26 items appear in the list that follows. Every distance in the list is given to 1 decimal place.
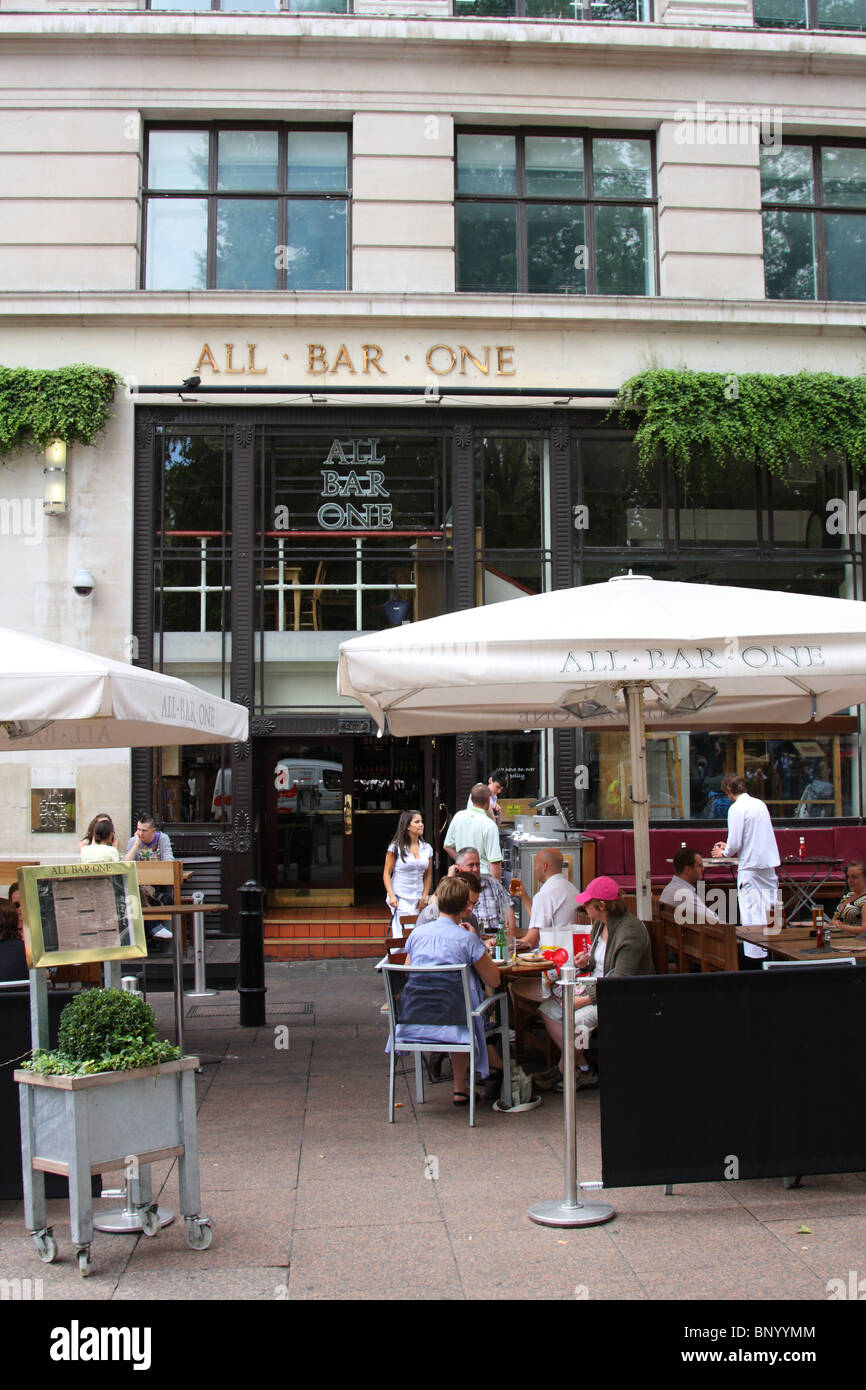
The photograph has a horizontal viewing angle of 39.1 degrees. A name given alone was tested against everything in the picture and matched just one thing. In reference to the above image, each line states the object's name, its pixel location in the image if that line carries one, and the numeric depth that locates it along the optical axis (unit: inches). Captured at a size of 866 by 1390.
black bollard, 394.9
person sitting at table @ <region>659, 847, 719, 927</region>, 356.2
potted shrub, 193.8
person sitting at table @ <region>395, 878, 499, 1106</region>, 284.0
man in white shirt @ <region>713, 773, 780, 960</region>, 425.7
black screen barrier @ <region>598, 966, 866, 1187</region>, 212.1
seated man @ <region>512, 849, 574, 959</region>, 336.2
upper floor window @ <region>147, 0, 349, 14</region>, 587.2
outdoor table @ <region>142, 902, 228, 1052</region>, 328.2
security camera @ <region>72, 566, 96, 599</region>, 549.3
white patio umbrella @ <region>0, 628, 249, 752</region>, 254.8
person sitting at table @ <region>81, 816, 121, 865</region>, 424.2
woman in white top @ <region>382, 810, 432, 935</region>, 432.8
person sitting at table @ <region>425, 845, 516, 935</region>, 370.9
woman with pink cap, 282.2
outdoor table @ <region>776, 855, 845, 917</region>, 500.7
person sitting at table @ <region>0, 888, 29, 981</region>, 270.4
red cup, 267.7
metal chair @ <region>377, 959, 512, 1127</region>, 279.7
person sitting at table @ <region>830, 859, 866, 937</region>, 366.3
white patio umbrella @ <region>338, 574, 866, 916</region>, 241.1
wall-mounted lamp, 552.4
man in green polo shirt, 439.8
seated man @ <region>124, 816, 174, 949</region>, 480.7
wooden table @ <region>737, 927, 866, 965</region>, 296.8
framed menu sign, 206.7
